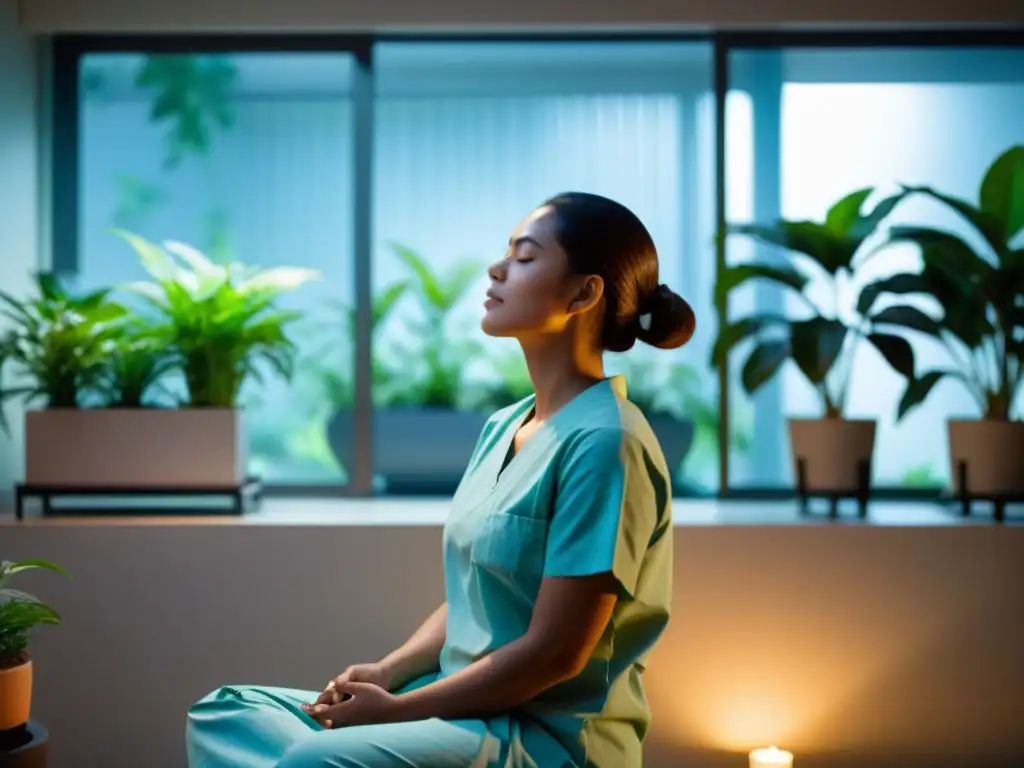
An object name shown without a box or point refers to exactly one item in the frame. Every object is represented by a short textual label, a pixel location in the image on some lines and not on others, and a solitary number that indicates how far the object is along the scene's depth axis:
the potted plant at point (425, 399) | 3.21
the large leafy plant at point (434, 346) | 3.20
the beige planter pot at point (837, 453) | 2.83
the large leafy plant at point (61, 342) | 2.77
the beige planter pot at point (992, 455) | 2.76
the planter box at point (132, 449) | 2.80
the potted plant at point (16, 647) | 2.02
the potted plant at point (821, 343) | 2.79
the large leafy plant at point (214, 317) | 2.83
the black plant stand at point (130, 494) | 2.79
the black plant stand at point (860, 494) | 2.80
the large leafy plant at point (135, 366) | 2.82
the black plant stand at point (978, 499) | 2.74
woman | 1.57
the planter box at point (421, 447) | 3.22
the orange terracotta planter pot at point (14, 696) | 2.01
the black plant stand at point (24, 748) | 1.96
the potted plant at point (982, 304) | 2.75
